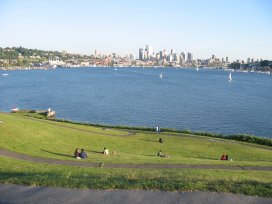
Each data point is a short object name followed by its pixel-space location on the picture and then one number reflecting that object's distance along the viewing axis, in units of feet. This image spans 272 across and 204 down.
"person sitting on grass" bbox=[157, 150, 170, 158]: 97.16
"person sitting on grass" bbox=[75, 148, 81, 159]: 81.92
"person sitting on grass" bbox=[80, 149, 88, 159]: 82.28
